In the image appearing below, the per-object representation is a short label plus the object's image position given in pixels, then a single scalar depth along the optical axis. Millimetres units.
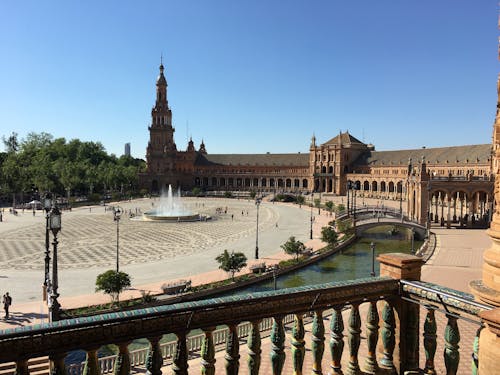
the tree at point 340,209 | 58059
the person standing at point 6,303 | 18395
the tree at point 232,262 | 25125
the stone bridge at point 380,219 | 44619
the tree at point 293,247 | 30703
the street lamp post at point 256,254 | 31444
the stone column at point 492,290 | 3699
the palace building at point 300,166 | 81625
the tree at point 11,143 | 102750
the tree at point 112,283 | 20266
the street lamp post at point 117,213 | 26500
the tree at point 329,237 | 36375
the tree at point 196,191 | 101875
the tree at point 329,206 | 63338
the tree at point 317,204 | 68906
